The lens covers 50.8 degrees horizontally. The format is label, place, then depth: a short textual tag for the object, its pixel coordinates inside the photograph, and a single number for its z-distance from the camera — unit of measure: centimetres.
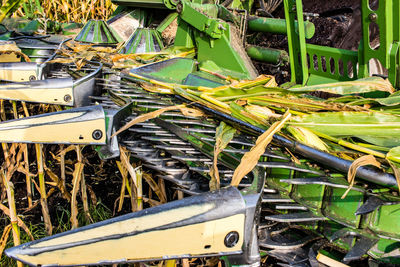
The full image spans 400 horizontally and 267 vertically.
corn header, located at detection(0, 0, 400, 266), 108
